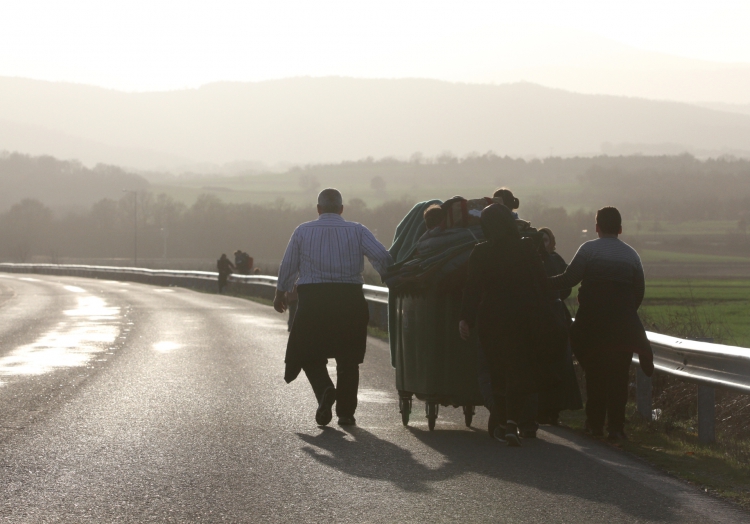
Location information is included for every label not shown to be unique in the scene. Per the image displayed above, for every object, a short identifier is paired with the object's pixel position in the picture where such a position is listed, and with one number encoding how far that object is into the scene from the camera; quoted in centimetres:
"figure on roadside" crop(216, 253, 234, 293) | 7778
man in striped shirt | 1776
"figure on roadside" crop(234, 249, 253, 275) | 7778
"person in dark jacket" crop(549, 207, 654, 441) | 1661
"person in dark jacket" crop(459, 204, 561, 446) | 1568
